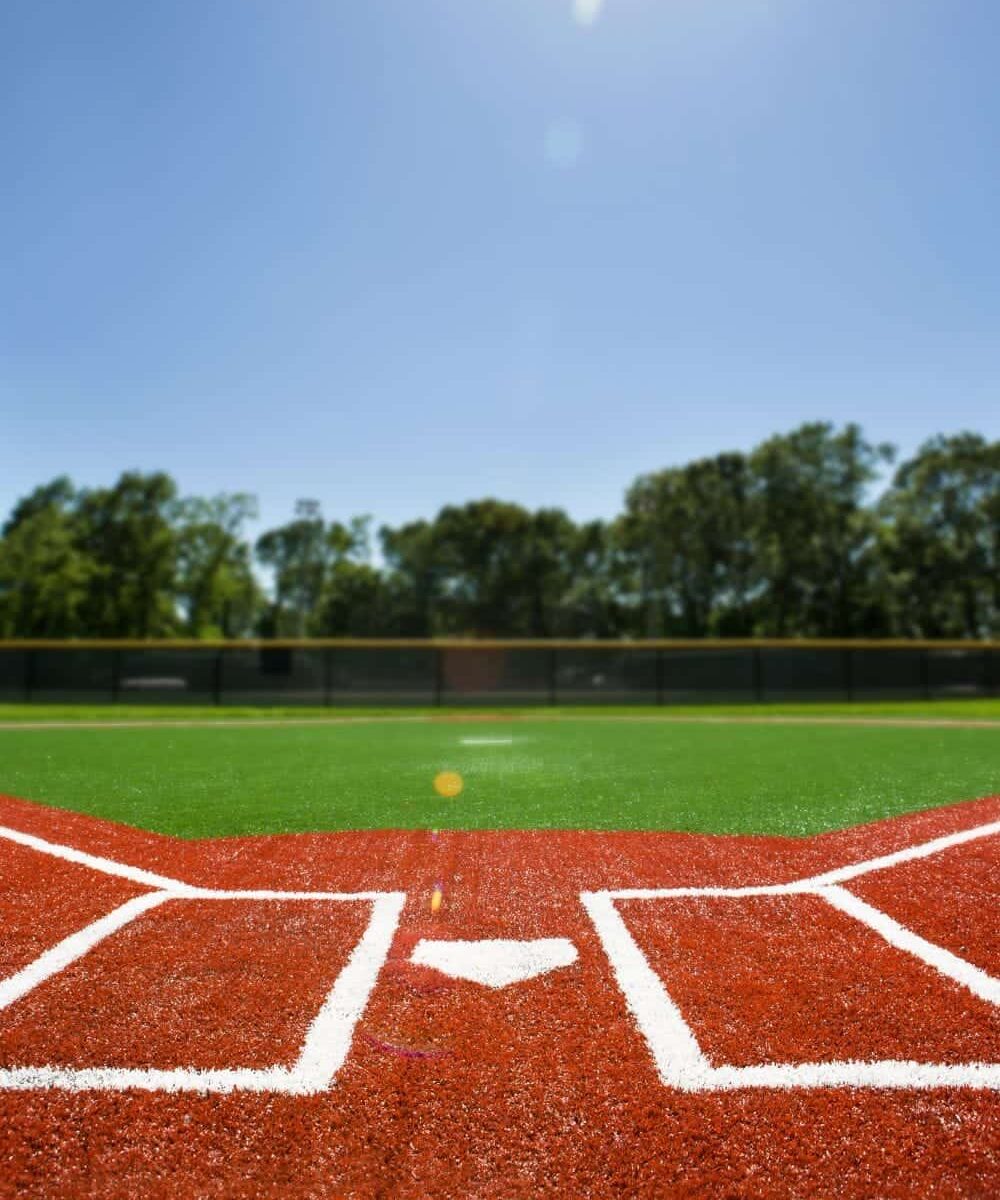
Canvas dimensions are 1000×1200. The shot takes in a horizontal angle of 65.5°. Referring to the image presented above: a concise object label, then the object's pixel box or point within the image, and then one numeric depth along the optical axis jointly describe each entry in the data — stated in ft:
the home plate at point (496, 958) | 10.44
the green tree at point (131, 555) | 163.32
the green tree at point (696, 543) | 175.83
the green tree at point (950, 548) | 149.69
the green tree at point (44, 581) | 159.02
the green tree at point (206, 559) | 172.24
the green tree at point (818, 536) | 157.69
